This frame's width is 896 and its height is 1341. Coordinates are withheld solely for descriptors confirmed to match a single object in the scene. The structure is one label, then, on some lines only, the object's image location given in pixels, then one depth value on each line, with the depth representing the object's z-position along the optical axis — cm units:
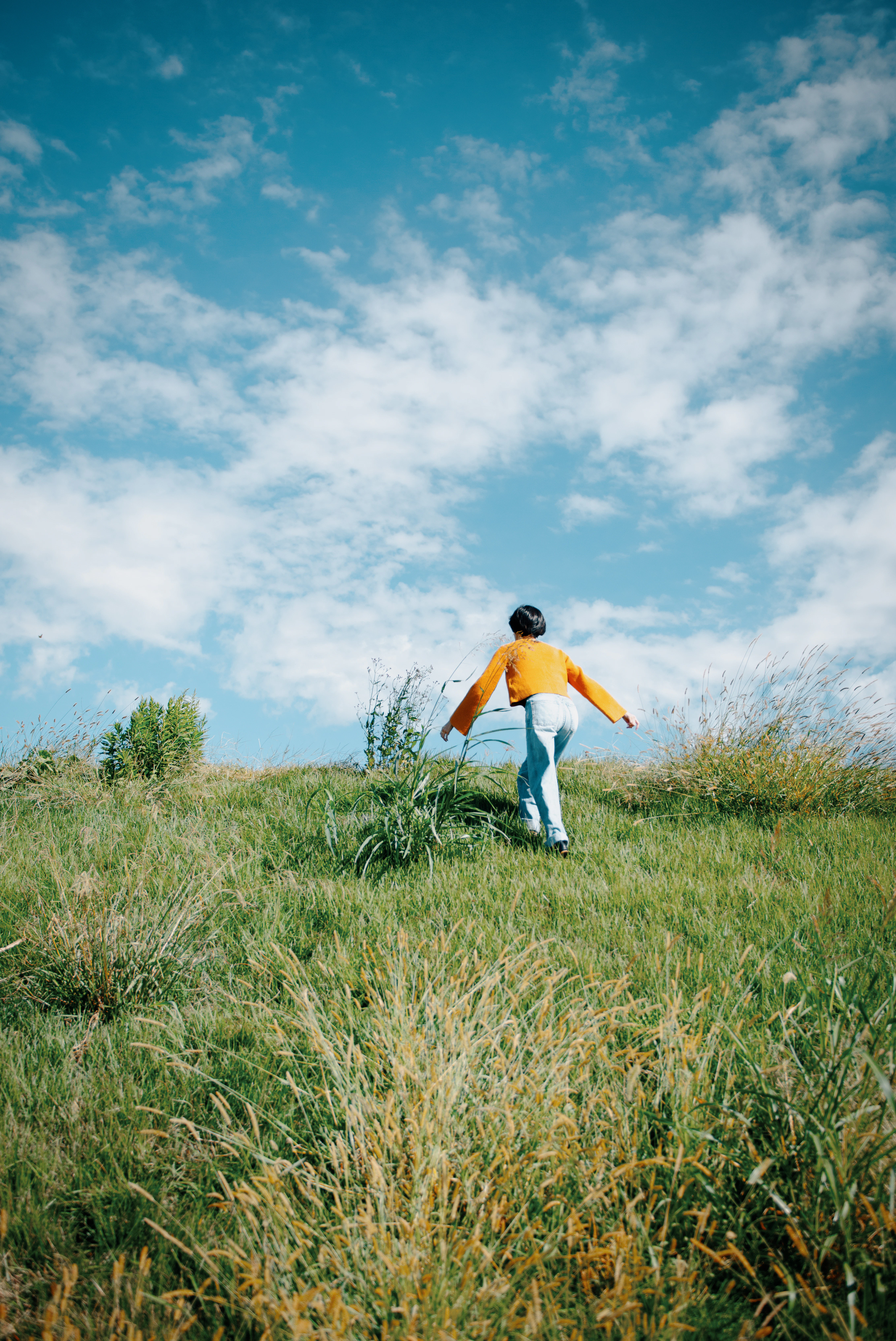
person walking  516
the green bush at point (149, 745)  812
